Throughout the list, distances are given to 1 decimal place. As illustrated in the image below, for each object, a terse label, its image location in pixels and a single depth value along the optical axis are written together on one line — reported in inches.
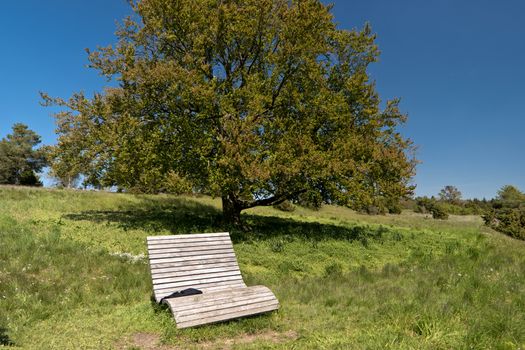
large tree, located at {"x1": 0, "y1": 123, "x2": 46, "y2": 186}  2566.4
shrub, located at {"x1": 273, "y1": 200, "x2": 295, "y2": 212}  1448.9
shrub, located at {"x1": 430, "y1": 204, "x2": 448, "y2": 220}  1752.0
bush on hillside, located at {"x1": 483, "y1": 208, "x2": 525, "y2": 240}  1192.8
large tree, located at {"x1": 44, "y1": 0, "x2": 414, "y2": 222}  602.5
